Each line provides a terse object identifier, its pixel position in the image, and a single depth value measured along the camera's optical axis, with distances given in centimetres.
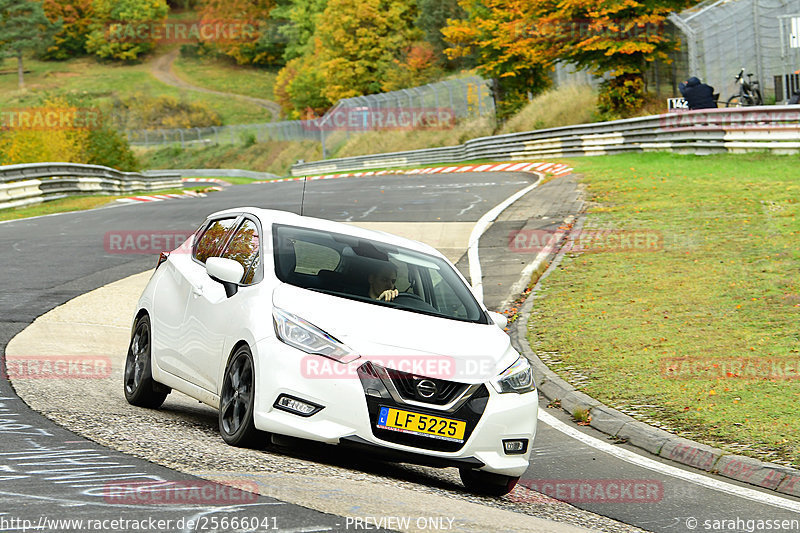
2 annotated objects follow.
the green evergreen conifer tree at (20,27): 13500
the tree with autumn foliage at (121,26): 14838
